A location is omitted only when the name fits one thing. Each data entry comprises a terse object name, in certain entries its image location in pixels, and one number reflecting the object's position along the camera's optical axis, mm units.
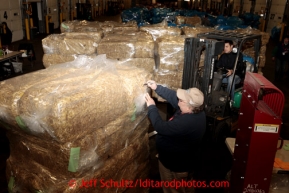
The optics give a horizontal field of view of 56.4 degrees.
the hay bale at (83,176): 2758
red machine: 2740
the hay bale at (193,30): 8266
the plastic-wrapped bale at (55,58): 6637
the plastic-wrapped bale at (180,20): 13531
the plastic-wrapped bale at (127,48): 6183
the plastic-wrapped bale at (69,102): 2375
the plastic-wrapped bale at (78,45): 6418
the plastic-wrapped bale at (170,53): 6398
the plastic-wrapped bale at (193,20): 13584
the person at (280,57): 10461
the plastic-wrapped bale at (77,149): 2615
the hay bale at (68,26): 9384
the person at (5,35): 13533
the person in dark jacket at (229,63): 5391
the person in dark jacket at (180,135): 3104
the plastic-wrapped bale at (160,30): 8297
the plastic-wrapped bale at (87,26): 8484
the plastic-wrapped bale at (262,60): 8677
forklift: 5176
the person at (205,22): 15244
